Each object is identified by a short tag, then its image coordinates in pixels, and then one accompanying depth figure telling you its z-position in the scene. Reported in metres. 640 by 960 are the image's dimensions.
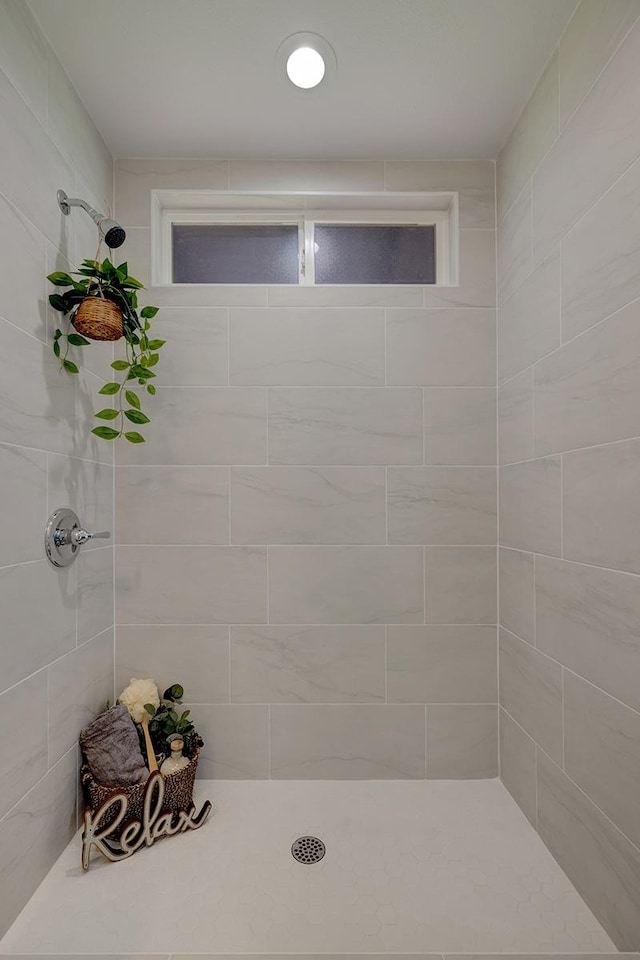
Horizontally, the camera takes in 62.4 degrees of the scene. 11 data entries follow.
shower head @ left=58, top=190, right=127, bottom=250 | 1.36
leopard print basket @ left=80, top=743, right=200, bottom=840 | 1.40
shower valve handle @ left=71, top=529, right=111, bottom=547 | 1.41
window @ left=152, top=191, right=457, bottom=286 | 1.86
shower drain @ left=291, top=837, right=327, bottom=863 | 1.40
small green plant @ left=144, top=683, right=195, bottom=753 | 1.60
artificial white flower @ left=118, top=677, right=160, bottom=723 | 1.60
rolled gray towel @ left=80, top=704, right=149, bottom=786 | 1.44
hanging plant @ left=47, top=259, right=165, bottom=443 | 1.33
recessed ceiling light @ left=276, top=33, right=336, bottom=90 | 1.34
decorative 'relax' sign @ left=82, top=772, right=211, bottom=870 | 1.32
